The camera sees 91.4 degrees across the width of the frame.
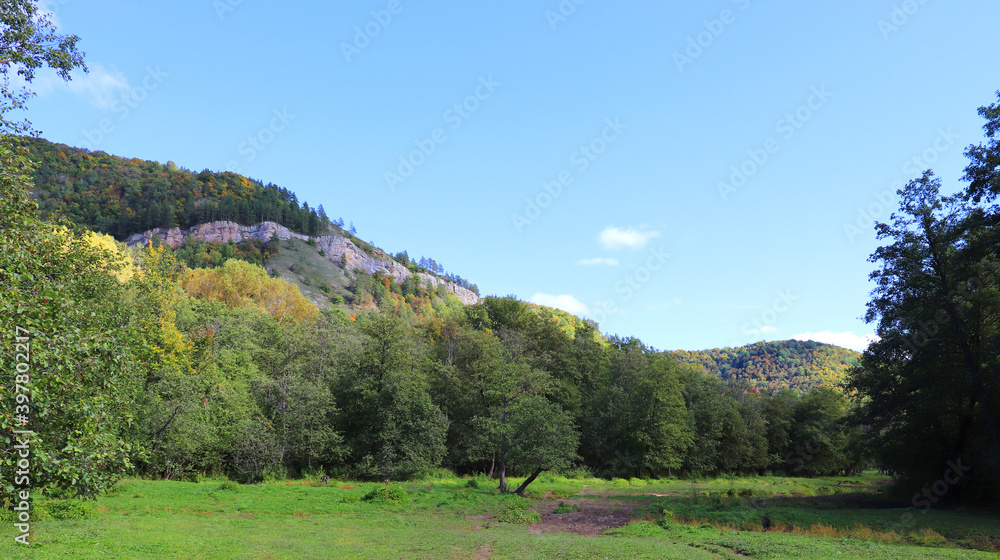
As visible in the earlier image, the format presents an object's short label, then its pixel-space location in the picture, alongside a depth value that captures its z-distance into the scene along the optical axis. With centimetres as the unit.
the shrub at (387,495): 3052
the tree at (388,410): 4716
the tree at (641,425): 6119
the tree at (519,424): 3694
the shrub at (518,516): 2698
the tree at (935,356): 2952
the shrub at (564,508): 3103
